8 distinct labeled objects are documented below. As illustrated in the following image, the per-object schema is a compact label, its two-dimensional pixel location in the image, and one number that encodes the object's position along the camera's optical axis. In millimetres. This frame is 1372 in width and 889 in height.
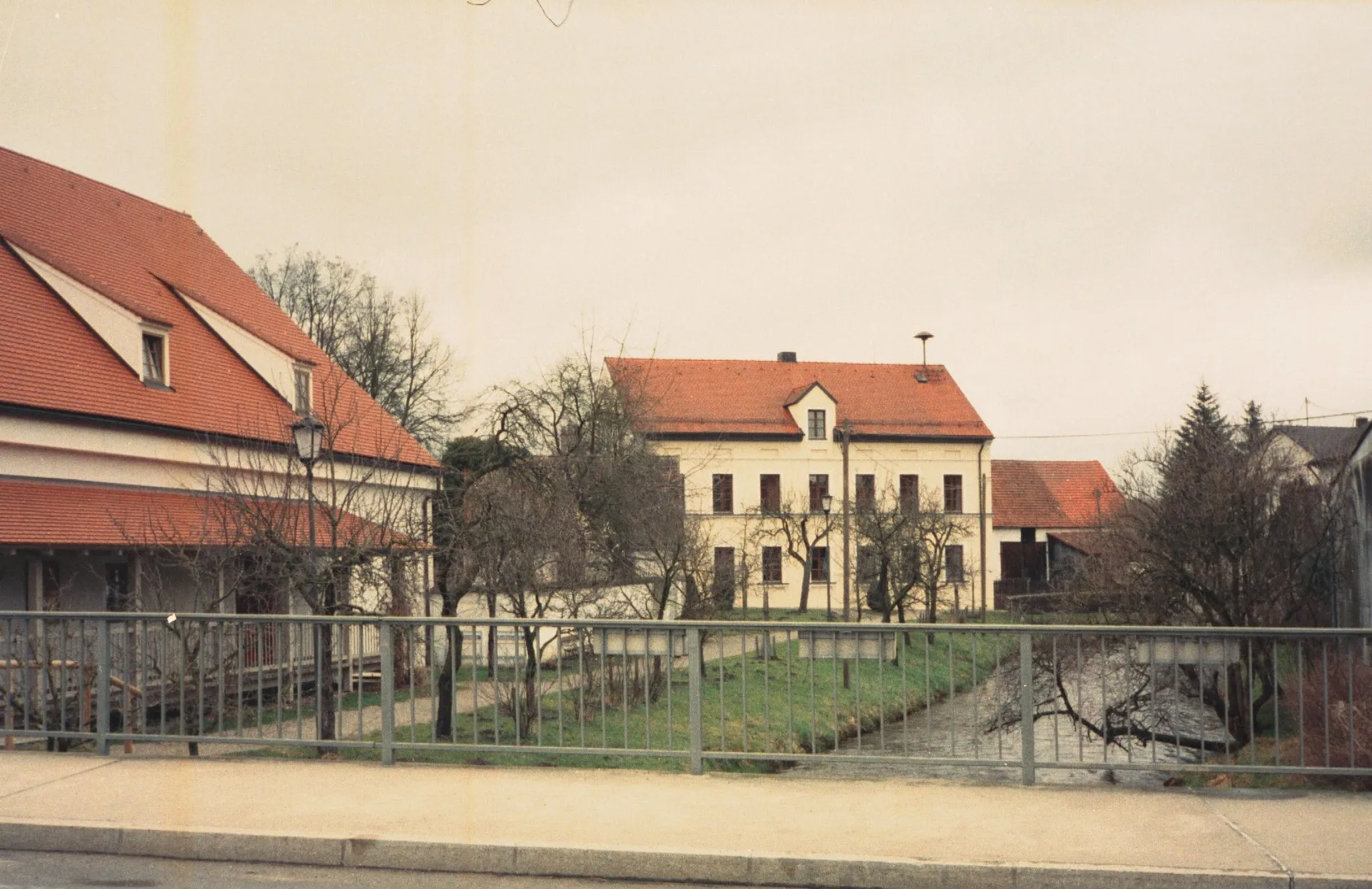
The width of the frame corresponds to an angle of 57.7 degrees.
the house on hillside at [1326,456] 24509
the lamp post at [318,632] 10047
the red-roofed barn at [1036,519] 62656
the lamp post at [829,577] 38219
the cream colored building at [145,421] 17469
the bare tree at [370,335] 57125
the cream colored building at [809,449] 58250
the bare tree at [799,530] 53406
